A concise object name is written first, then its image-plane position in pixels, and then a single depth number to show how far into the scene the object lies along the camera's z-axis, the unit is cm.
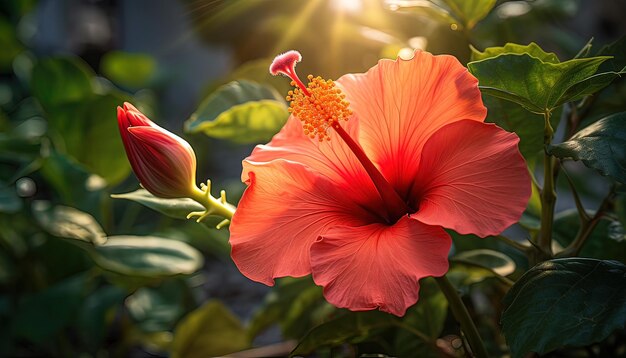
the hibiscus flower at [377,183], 36
